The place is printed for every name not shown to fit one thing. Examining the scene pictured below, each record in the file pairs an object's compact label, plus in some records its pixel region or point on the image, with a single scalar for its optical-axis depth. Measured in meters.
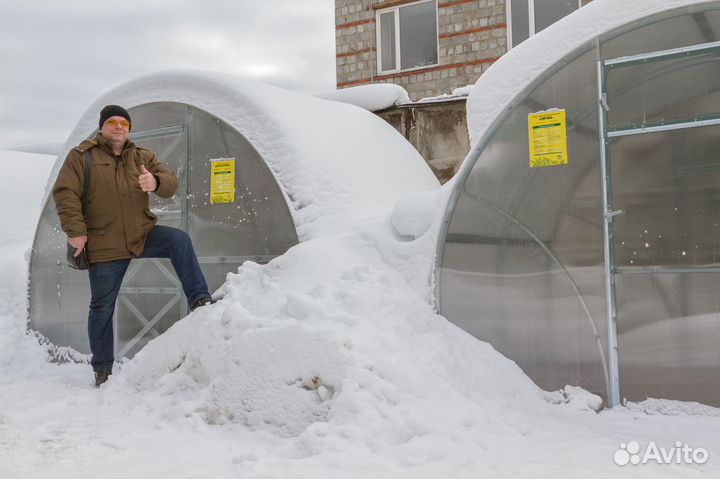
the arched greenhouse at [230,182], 5.52
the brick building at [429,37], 10.31
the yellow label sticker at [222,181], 5.80
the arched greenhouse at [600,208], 4.10
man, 4.68
